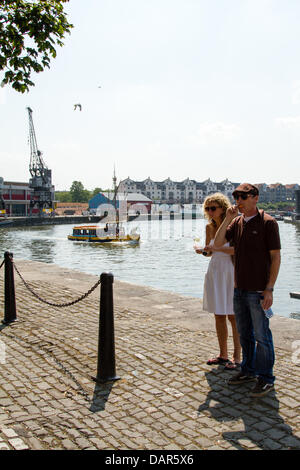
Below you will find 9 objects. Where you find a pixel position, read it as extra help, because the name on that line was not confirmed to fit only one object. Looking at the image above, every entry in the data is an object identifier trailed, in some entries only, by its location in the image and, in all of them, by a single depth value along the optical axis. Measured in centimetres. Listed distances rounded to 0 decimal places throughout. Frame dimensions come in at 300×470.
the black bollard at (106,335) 407
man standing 359
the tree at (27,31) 690
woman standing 425
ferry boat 4234
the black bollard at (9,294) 631
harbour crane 9175
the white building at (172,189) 15768
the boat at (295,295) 991
